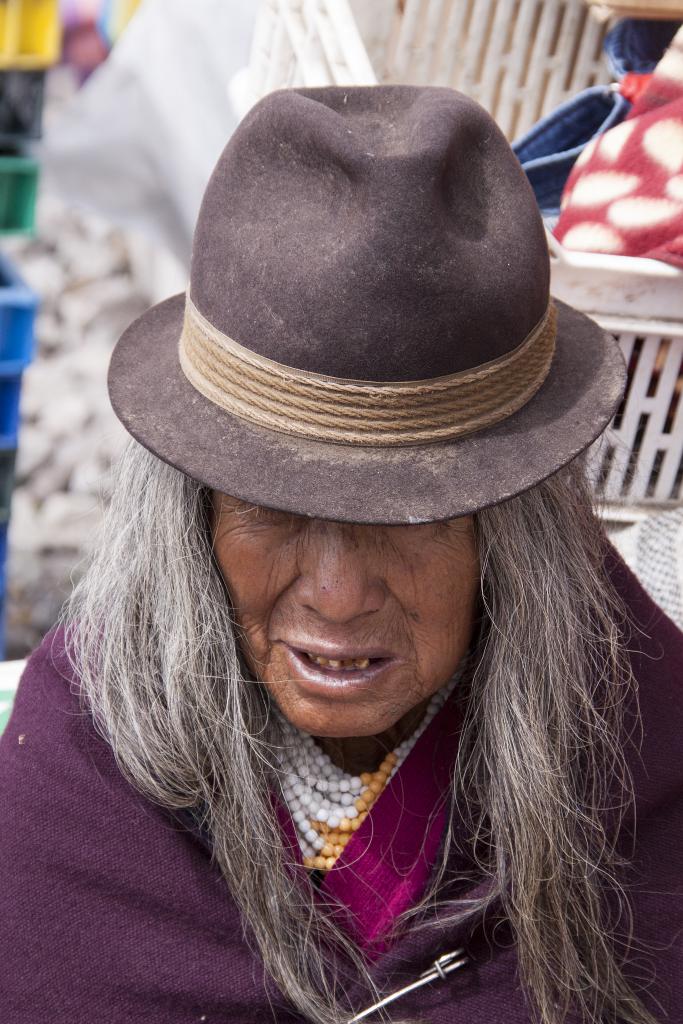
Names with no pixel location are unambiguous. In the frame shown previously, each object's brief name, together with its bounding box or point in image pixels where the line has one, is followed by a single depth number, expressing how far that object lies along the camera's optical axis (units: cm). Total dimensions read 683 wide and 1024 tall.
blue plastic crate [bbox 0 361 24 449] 277
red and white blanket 211
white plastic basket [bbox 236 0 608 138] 272
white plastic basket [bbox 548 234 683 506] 202
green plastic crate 296
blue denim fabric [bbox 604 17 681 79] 262
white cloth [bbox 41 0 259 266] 345
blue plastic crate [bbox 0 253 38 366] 269
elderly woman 126
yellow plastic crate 289
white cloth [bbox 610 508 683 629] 216
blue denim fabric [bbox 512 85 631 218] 247
